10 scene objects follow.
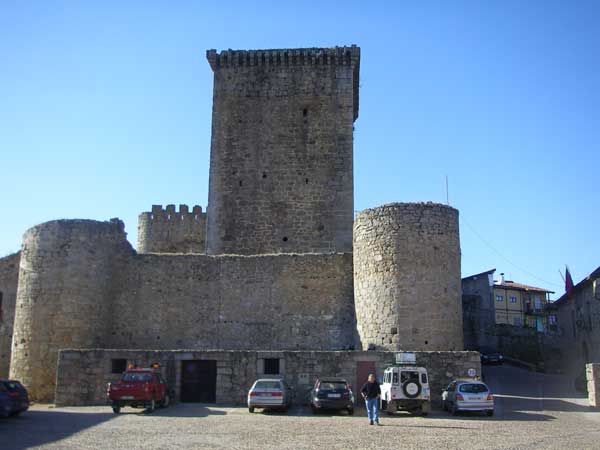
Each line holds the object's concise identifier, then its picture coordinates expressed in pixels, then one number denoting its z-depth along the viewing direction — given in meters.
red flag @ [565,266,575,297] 38.22
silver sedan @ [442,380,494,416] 16.75
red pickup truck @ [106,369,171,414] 17.33
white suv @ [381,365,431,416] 17.06
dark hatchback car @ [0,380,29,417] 15.80
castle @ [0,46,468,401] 20.14
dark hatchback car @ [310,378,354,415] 16.94
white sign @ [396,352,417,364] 18.50
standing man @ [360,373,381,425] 15.16
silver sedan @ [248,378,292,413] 17.19
